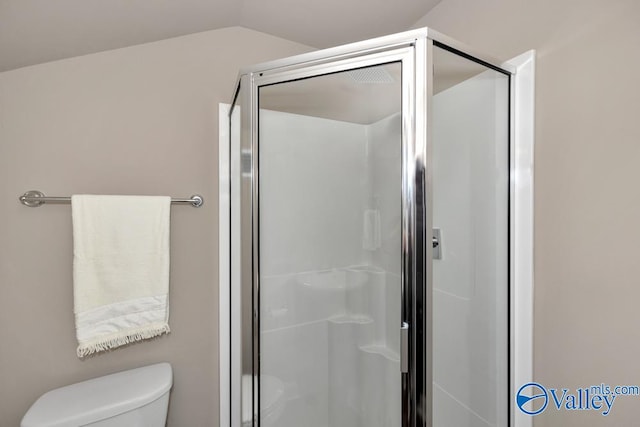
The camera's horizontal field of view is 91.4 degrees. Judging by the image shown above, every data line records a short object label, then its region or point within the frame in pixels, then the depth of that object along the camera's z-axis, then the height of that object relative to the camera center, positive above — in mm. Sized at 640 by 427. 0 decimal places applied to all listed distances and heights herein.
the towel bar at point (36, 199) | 1104 +48
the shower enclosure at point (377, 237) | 858 -79
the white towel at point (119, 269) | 1125 -215
